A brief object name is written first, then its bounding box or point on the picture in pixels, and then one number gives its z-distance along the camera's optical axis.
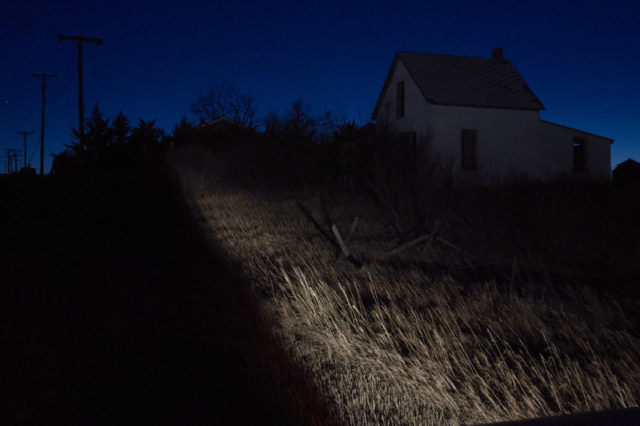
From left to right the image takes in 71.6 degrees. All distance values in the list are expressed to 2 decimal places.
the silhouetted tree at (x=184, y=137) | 27.69
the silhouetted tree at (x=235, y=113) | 50.25
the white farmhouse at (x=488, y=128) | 19.06
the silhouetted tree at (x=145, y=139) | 29.98
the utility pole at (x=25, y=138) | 64.00
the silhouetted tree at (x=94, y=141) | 28.78
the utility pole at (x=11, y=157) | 68.12
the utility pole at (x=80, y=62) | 26.30
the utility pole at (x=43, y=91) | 38.38
